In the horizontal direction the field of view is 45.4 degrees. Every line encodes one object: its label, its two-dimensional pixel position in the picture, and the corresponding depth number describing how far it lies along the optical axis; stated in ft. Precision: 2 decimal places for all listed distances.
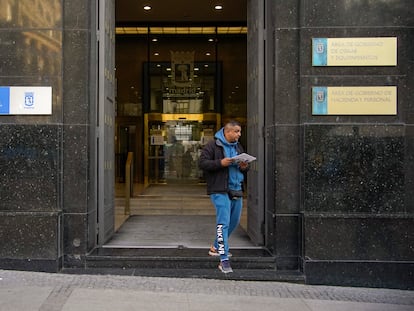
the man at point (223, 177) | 20.30
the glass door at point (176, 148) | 55.16
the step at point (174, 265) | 20.65
